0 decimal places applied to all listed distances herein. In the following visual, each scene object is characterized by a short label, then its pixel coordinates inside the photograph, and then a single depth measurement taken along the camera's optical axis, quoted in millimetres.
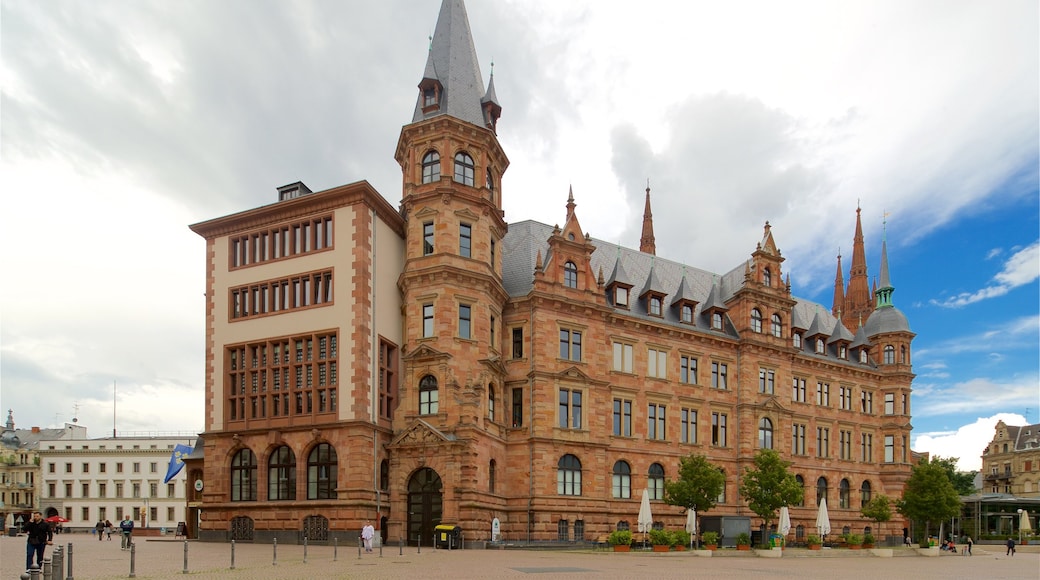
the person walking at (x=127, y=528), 38594
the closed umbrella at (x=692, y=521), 46375
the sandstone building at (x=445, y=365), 43125
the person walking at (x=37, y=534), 21953
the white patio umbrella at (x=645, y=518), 44281
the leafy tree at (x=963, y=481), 107375
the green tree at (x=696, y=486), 47500
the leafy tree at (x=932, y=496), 60781
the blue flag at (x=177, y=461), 51438
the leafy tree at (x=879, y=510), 60438
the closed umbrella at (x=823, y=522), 51291
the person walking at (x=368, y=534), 34206
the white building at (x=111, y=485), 103188
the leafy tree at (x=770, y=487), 49719
